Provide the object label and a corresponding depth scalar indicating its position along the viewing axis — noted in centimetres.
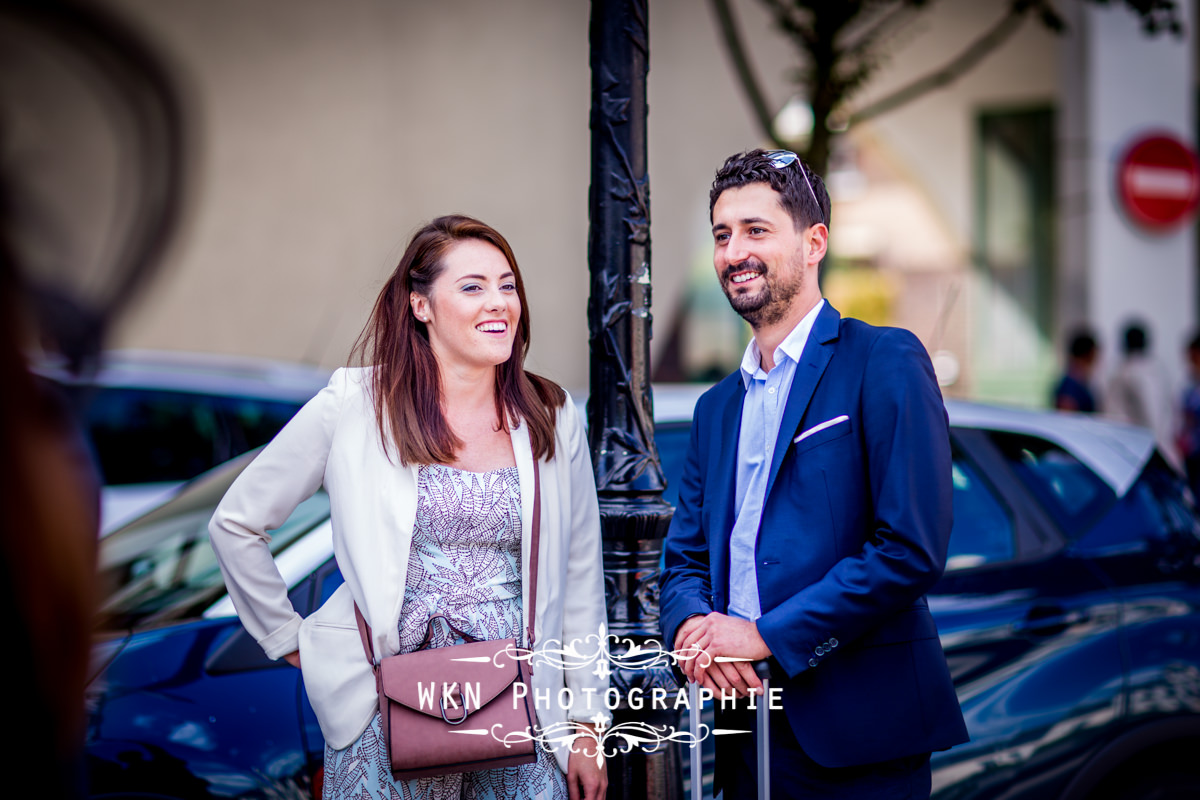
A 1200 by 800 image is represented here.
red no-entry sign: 1112
